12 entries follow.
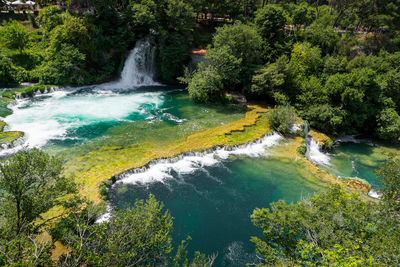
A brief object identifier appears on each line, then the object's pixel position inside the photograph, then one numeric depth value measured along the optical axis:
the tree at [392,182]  14.77
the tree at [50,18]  43.34
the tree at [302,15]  47.41
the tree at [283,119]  31.96
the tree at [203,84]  37.56
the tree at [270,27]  44.06
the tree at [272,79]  37.97
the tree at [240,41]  38.34
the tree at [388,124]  34.28
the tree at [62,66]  39.53
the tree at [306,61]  41.19
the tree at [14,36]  40.53
